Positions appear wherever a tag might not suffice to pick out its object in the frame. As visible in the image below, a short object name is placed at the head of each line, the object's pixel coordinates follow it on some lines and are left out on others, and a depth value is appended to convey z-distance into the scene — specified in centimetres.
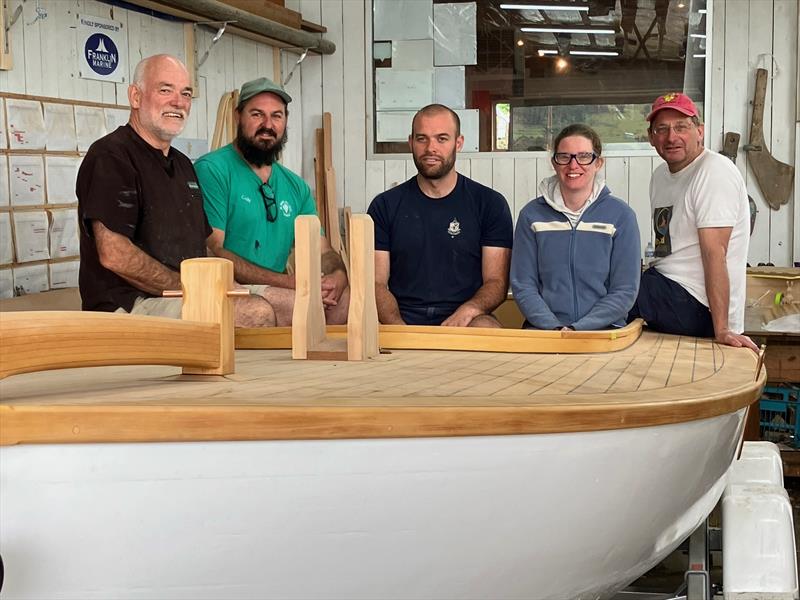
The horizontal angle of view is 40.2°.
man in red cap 327
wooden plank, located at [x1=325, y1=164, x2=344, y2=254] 625
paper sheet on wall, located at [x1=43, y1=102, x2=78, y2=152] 404
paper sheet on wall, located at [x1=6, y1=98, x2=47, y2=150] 382
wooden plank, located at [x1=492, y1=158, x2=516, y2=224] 624
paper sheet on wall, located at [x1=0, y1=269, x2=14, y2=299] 379
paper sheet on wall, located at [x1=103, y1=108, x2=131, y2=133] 440
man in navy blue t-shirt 371
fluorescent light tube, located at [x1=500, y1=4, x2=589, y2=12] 607
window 601
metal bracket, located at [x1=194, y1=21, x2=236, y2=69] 507
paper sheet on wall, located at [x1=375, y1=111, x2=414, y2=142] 641
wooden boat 169
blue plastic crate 480
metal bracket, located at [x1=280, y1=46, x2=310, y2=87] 622
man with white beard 307
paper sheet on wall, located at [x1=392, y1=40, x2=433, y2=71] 626
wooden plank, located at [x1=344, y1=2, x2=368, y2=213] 645
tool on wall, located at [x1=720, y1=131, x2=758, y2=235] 589
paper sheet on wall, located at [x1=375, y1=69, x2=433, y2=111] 628
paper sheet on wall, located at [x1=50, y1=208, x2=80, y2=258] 407
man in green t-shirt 372
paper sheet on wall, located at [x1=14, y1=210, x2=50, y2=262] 388
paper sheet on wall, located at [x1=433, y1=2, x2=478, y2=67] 616
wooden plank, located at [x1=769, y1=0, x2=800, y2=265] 586
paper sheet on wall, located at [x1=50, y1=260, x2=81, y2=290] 407
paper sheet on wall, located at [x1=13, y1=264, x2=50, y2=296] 388
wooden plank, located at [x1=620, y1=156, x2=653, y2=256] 609
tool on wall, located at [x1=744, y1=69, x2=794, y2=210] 585
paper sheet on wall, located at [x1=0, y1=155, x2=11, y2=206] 378
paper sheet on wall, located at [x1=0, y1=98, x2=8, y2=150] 377
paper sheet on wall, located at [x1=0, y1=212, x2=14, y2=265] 380
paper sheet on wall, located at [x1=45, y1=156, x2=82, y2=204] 404
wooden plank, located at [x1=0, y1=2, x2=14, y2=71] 378
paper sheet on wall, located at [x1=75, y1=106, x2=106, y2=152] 421
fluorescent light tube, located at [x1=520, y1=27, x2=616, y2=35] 605
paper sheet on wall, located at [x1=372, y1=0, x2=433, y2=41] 626
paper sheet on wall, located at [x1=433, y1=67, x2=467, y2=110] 618
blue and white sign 428
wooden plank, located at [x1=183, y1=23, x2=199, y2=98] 505
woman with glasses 326
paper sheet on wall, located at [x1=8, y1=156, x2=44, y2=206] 384
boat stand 265
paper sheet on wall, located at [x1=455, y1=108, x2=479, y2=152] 621
